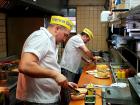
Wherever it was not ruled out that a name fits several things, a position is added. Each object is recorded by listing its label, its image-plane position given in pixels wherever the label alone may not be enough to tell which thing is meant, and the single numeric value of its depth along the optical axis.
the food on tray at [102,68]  2.64
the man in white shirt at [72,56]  2.78
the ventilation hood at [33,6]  1.98
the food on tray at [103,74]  2.35
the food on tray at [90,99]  1.34
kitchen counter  1.51
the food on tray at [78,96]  1.54
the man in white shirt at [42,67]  1.20
